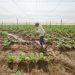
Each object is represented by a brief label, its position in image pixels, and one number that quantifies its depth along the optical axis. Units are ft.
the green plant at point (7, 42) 15.37
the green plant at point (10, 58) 10.77
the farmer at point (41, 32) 13.95
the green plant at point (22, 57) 10.92
